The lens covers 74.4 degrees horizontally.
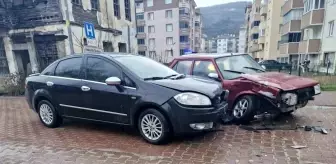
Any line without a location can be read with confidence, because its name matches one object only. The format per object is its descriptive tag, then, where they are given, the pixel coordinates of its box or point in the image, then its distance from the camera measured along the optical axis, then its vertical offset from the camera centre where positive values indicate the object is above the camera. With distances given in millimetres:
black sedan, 3609 -631
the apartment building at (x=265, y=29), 36688 +5479
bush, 9750 -964
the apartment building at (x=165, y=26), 47000 +7256
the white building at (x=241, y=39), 101612 +8765
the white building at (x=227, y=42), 125775 +9228
